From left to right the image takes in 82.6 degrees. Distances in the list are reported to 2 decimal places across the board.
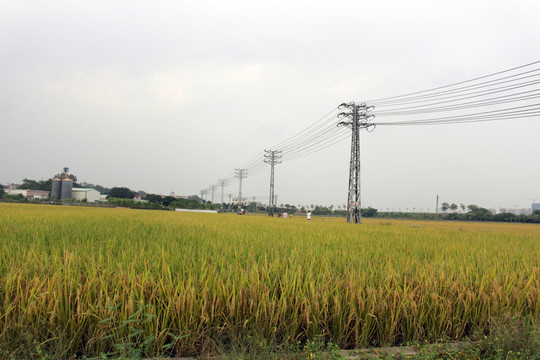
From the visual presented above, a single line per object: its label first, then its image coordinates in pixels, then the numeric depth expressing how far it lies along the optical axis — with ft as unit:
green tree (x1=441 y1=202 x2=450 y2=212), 365.75
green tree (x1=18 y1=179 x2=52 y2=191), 344.49
